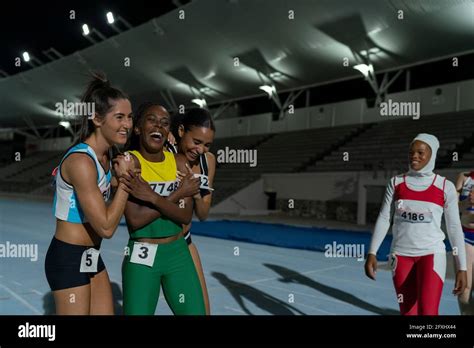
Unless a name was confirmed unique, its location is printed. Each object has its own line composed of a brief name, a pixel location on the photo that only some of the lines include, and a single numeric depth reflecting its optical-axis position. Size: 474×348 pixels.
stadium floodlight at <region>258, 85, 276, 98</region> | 21.71
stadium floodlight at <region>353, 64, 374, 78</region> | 17.39
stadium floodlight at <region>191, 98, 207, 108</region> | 24.30
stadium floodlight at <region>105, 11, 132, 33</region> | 22.64
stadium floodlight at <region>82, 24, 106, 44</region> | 24.10
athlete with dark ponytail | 1.93
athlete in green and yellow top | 2.18
